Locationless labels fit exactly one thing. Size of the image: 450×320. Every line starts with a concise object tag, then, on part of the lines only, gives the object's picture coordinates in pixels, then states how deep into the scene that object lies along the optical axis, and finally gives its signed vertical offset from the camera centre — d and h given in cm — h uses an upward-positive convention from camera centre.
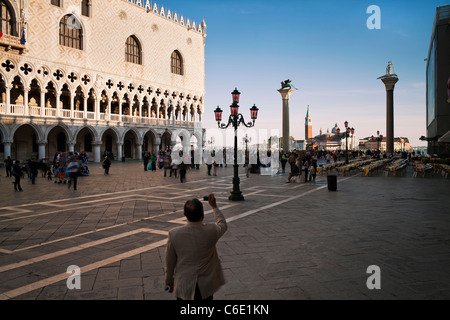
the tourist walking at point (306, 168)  1478 -84
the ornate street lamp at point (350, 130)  3174 +208
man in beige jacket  220 -75
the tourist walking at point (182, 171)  1474 -88
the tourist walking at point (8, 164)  1695 -51
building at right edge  3362 +852
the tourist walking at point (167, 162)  1770 -52
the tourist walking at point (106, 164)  1775 -59
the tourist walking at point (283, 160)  2042 -61
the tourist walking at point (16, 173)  1106 -64
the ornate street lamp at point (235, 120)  972 +115
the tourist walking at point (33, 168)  1386 -59
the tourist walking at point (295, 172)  1434 -97
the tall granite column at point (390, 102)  3512 +544
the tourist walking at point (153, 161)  2086 -53
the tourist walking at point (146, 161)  2178 -55
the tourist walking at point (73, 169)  1168 -58
